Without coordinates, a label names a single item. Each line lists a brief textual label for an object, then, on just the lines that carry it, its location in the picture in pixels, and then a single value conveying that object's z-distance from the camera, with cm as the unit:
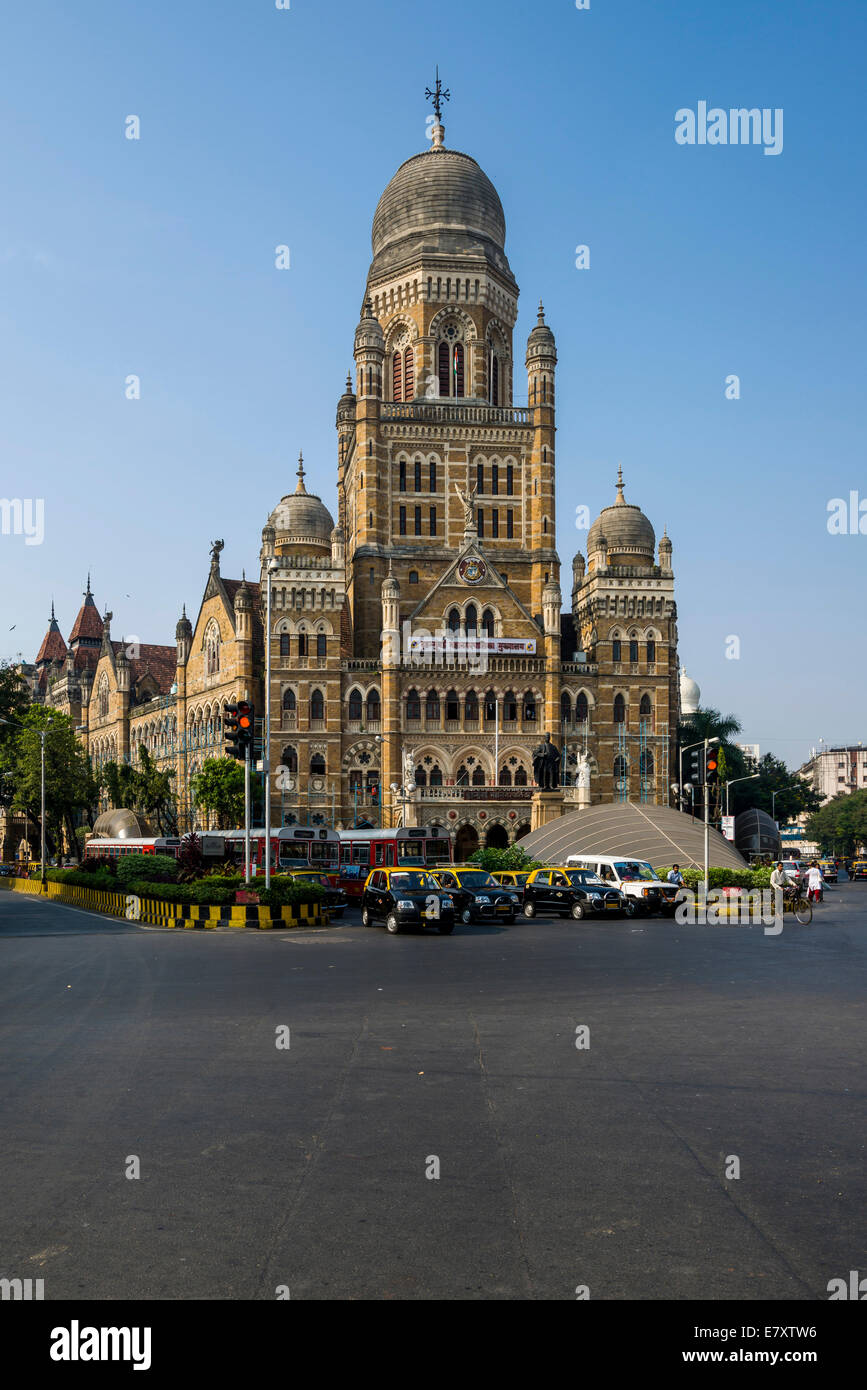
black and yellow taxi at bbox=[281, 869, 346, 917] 3668
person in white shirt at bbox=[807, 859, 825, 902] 4047
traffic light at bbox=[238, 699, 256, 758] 2930
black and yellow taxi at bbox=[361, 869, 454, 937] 2916
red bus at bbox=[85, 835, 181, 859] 5203
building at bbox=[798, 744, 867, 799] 19500
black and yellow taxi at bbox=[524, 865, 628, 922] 3444
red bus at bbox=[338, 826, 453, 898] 4578
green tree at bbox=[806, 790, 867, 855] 11119
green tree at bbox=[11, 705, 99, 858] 6950
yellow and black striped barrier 3206
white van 3566
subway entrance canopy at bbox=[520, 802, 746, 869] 4784
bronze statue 5791
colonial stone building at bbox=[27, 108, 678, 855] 6512
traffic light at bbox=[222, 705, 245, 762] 2895
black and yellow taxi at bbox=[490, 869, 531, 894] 4278
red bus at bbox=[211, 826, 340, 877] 4619
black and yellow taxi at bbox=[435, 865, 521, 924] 3272
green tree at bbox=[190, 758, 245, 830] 6341
